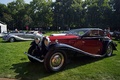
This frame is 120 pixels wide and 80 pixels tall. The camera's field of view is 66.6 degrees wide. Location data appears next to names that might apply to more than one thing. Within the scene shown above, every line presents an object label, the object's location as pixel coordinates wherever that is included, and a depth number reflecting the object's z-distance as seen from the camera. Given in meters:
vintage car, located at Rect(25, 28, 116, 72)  3.14
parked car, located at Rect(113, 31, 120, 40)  10.85
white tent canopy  15.64
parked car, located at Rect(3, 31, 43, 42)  8.77
